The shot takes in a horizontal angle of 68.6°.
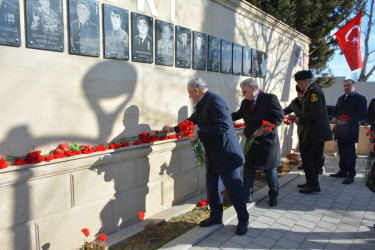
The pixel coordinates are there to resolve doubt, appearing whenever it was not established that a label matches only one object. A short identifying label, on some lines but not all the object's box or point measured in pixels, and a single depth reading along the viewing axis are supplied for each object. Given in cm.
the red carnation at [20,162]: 252
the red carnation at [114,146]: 327
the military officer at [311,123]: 455
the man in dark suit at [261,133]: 388
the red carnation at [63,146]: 289
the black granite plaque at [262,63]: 673
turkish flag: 752
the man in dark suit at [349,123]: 549
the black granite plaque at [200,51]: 466
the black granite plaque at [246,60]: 607
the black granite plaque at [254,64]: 641
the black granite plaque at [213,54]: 500
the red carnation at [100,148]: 312
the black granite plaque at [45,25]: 261
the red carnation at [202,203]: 418
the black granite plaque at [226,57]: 536
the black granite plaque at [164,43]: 394
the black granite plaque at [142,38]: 361
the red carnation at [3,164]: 235
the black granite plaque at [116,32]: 328
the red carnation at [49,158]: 266
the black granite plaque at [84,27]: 295
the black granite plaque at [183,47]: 431
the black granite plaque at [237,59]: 574
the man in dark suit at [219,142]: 306
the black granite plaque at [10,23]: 243
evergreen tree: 934
